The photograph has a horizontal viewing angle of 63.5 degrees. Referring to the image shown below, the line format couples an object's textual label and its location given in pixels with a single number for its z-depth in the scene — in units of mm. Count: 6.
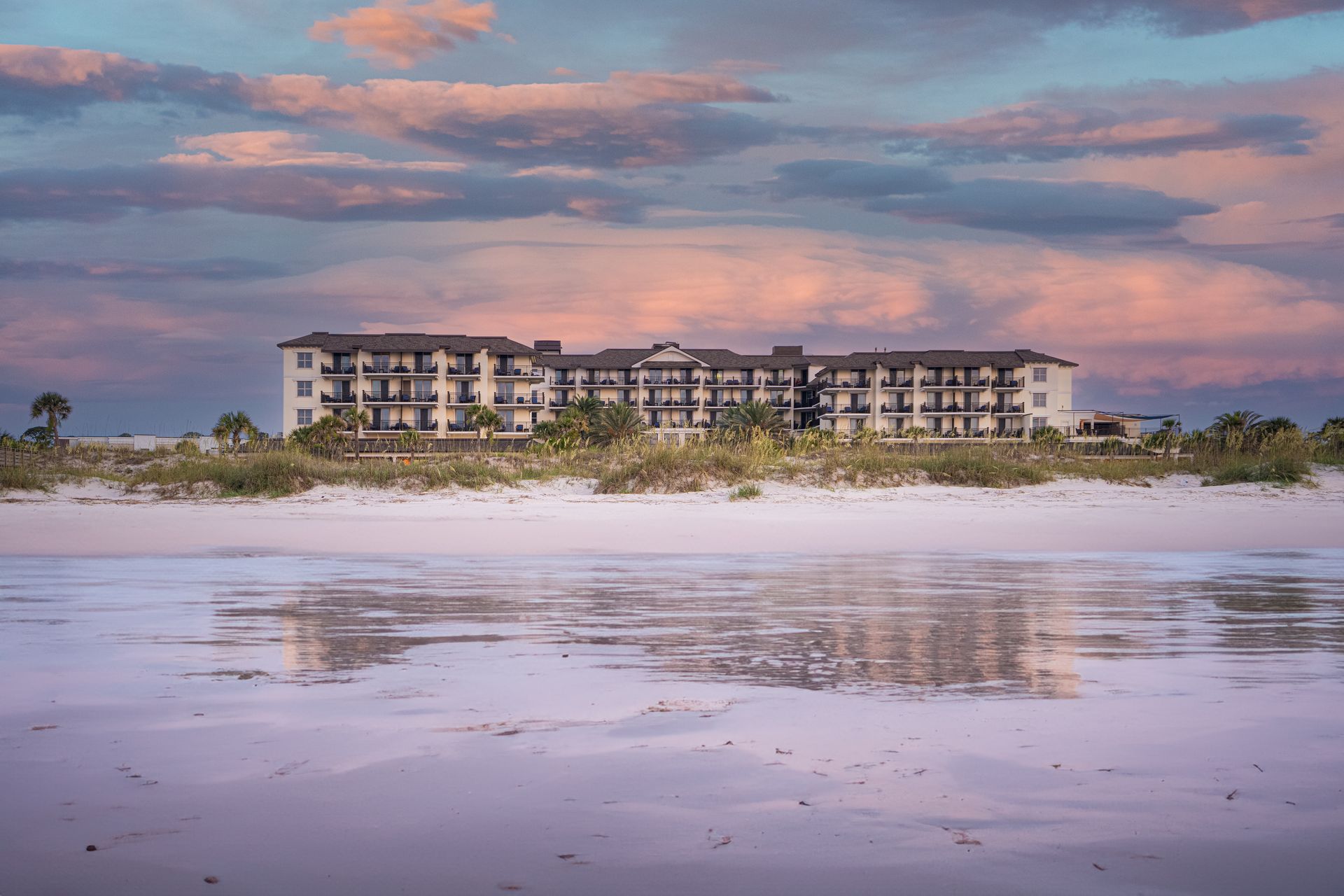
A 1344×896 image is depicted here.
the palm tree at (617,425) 88188
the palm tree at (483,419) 102000
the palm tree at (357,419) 102000
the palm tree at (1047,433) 86312
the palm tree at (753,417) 90938
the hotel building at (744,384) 110688
